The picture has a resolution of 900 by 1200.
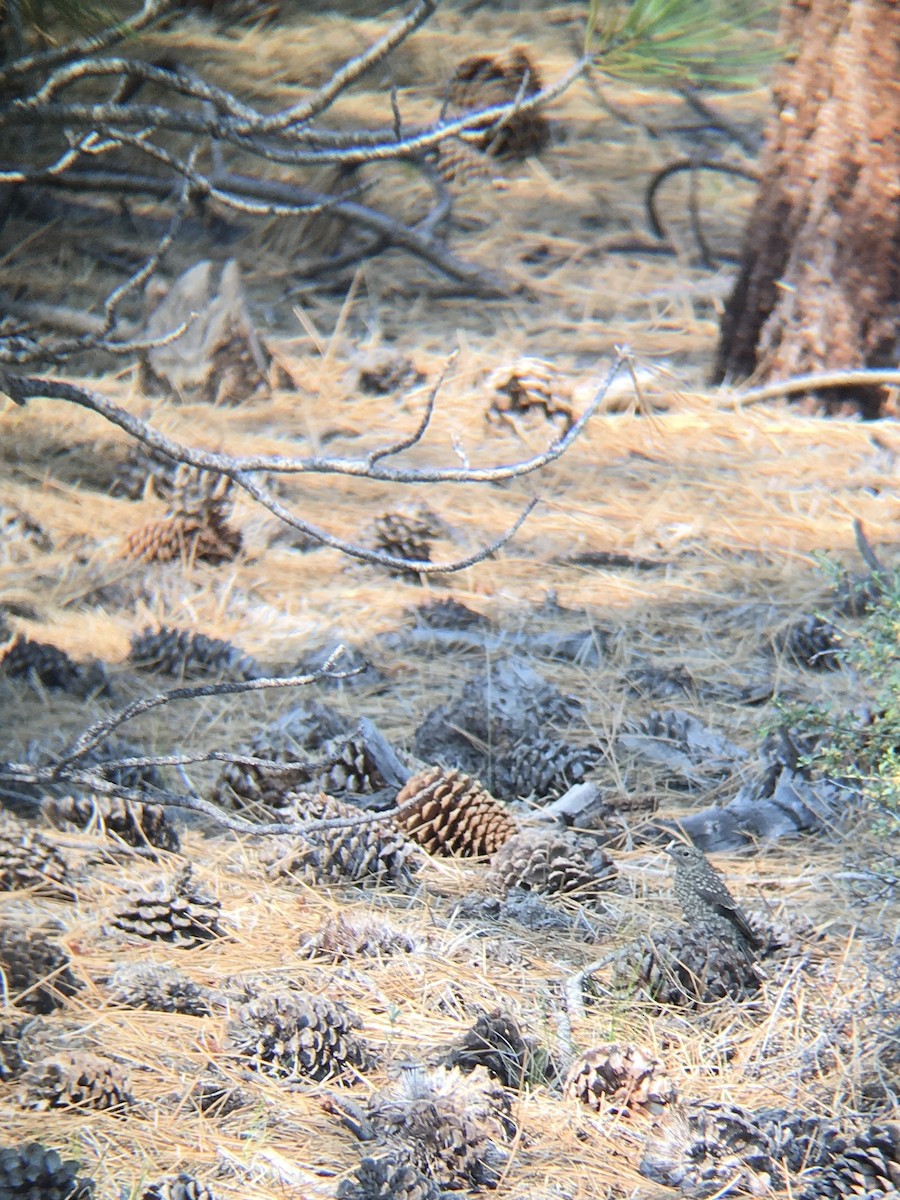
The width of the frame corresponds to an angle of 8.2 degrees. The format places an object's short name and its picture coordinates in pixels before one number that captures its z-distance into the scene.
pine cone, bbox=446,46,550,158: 17.00
